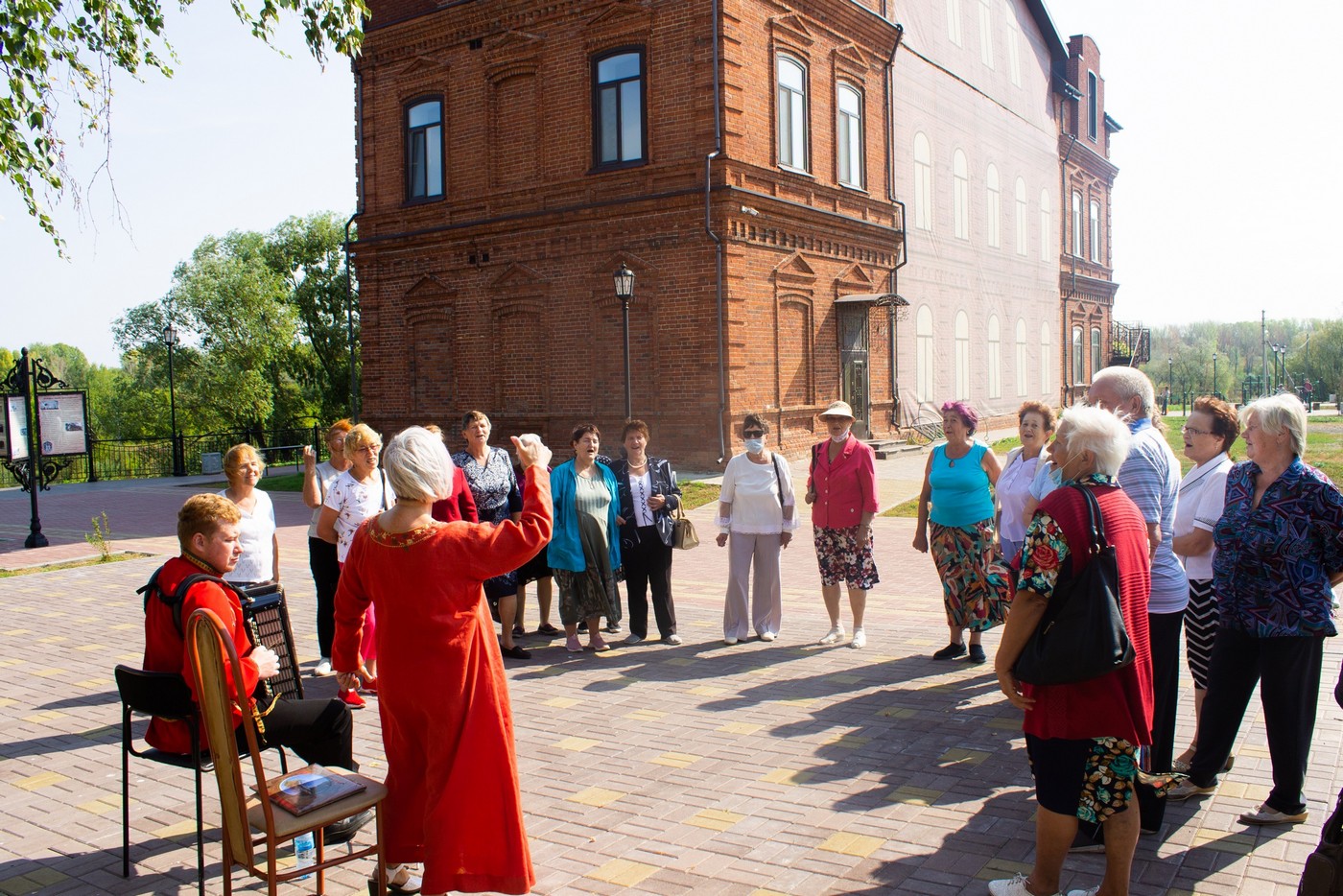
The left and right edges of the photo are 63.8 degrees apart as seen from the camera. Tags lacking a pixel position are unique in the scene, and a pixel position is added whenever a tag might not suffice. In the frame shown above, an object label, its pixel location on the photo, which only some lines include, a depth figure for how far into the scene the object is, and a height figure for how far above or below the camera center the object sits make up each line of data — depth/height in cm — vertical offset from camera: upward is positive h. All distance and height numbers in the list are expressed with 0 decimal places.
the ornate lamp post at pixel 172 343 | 3316 +303
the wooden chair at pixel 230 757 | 372 -111
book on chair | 392 -131
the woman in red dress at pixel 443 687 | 379 -90
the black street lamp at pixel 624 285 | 1894 +255
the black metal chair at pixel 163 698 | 422 -103
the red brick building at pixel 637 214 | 2055 +451
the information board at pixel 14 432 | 1703 +14
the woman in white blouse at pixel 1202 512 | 514 -45
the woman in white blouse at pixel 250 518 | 662 -51
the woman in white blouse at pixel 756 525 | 865 -78
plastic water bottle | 439 -171
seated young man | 412 -81
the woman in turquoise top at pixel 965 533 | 764 -78
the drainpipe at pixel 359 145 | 2547 +692
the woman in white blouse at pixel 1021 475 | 706 -35
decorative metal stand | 1605 +43
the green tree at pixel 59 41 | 689 +265
